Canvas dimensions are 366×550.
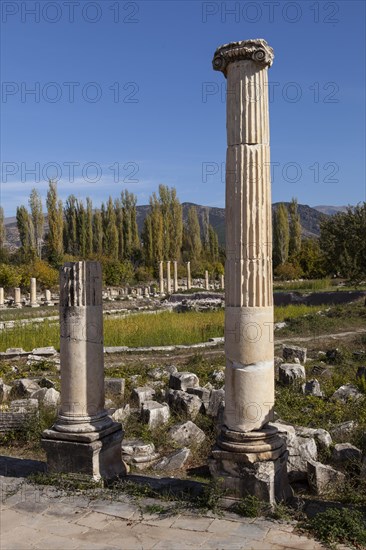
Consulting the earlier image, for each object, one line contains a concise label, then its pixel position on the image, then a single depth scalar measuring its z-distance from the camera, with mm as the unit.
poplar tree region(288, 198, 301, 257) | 60875
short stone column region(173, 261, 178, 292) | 46281
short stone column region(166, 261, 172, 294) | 44844
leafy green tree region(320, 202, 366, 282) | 27406
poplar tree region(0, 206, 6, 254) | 54594
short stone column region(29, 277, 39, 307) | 30919
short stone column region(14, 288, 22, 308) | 30375
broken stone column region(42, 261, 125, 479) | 6586
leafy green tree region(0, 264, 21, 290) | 33469
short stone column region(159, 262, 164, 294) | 42719
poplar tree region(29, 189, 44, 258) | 53997
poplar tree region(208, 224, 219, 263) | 66500
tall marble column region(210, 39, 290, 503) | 5941
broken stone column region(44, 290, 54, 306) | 31522
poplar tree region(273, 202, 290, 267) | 58500
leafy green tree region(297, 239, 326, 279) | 49594
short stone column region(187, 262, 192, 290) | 48256
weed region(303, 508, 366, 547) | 4910
